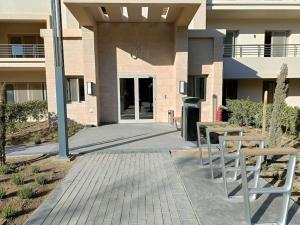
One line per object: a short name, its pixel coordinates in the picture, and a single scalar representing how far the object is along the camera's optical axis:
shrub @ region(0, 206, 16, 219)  4.28
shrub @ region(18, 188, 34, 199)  5.03
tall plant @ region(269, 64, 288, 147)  6.97
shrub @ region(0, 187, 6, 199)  5.04
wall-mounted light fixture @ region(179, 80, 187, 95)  13.05
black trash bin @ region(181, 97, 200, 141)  9.12
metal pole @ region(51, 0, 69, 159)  7.09
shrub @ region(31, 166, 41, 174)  6.47
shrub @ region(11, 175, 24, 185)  5.70
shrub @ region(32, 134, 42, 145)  9.52
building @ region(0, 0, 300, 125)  12.23
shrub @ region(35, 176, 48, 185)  5.70
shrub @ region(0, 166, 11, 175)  6.43
